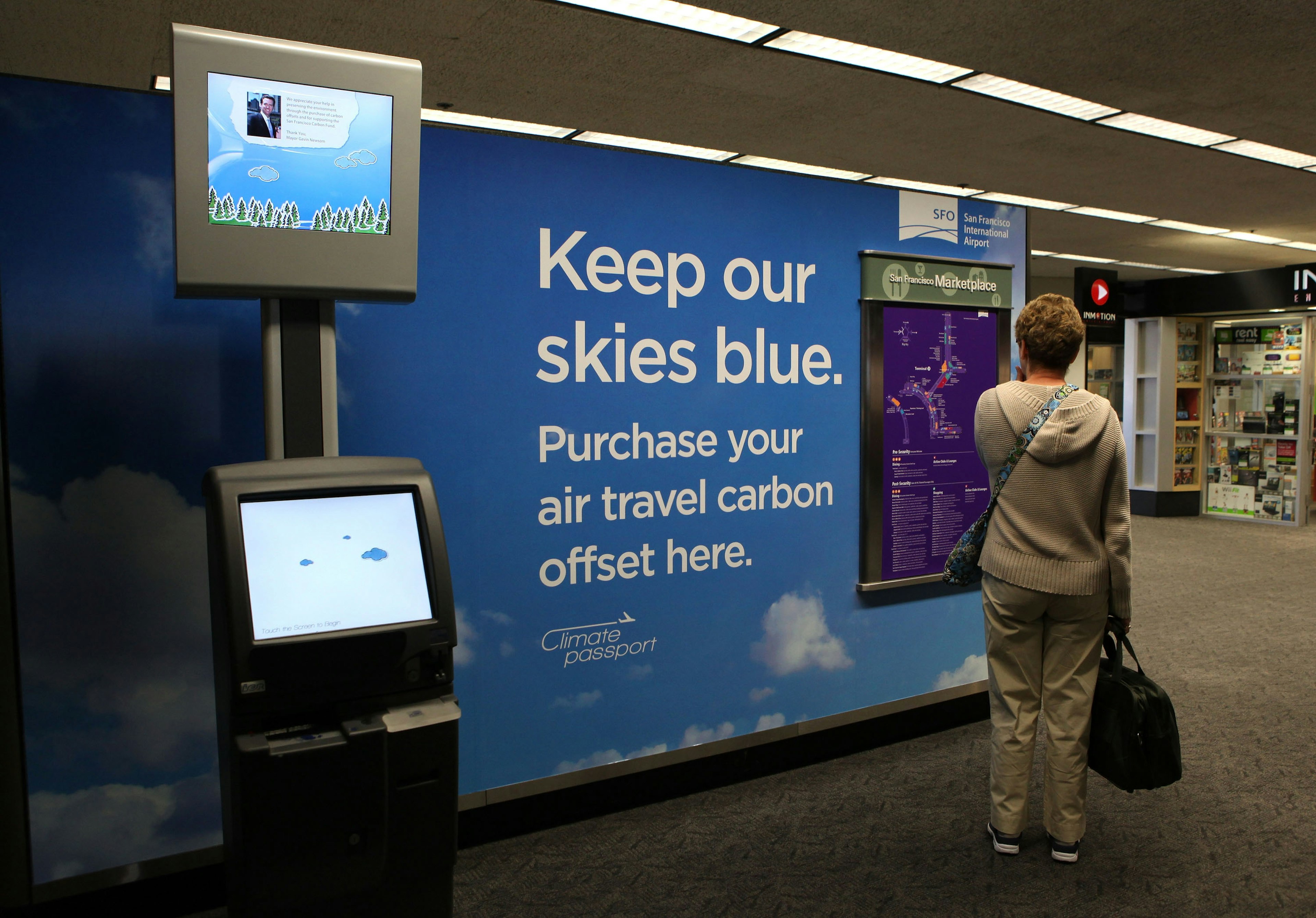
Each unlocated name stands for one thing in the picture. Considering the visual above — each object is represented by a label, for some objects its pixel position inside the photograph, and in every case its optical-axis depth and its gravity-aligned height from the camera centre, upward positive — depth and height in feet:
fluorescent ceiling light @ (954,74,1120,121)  16.17 +6.23
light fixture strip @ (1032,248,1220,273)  36.81 +6.93
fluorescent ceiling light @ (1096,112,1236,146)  18.45 +6.30
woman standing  8.08 -1.40
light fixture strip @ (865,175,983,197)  25.11 +6.89
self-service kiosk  5.46 -1.72
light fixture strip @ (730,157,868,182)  22.65 +6.77
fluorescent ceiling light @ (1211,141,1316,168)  20.40 +6.38
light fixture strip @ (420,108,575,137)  18.65 +6.63
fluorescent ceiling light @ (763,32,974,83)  14.33 +6.23
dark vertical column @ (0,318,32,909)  7.13 -2.79
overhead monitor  5.72 +1.77
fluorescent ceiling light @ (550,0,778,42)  12.95 +6.18
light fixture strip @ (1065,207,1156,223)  27.50 +6.49
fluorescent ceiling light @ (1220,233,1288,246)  31.65 +6.59
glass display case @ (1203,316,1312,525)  31.30 -0.17
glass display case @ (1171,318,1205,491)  33.86 +0.59
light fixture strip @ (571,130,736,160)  20.38 +6.68
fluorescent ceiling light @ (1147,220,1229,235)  29.12 +6.52
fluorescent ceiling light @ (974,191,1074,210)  26.45 +6.66
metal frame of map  11.42 -0.31
